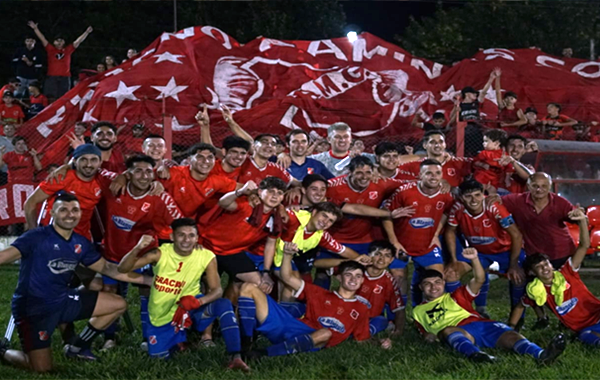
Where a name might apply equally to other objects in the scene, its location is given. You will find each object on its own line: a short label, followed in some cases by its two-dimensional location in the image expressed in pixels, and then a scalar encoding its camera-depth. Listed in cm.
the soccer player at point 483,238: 768
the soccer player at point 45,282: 608
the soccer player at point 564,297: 705
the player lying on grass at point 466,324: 631
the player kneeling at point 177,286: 637
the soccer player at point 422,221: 777
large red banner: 1362
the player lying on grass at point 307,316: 641
